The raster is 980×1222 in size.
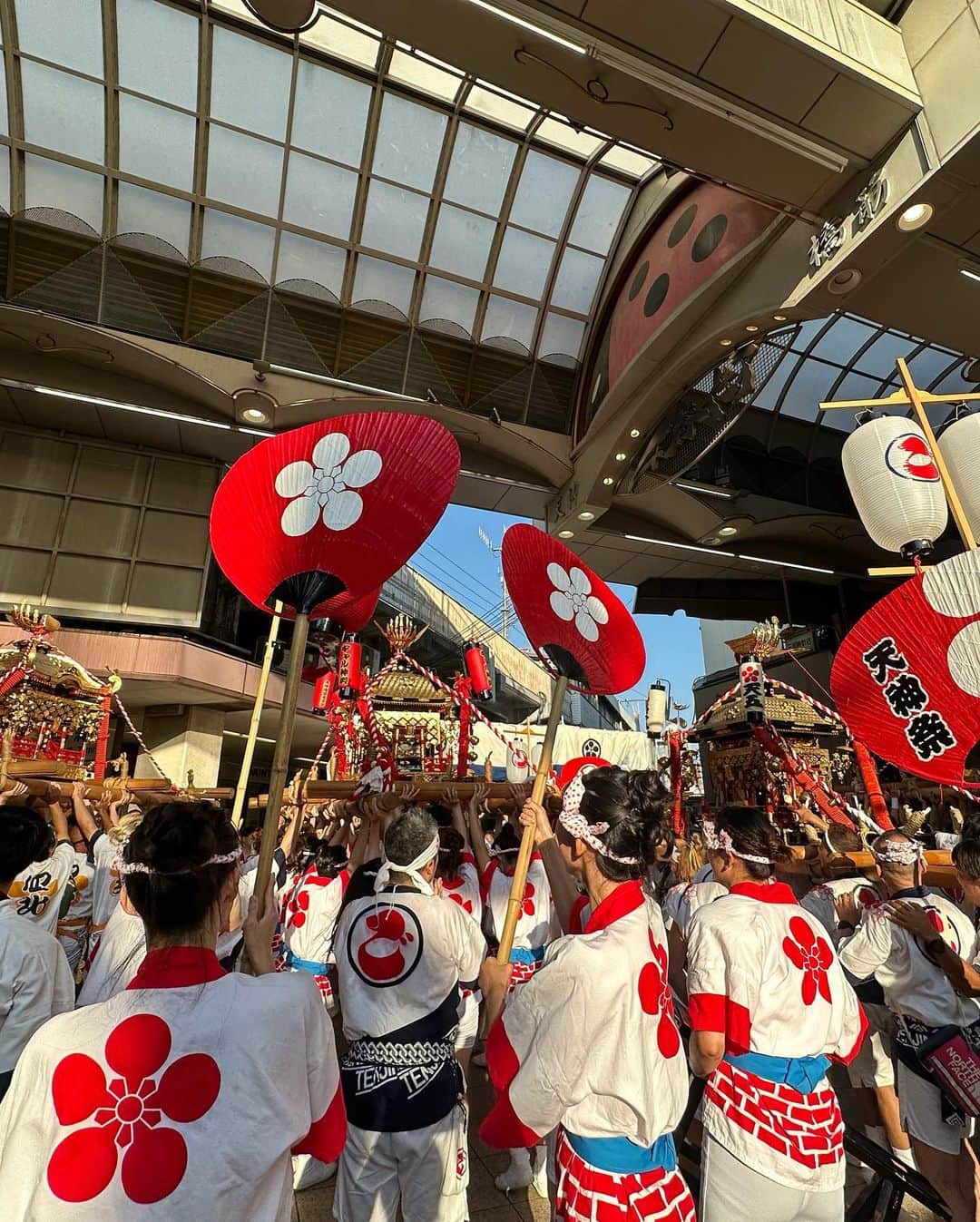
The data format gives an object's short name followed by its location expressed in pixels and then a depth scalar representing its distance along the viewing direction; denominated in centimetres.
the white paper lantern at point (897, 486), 435
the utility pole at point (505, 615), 1939
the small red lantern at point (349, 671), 773
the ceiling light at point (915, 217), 487
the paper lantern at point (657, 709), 1051
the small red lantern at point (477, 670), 752
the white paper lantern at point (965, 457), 431
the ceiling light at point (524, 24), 411
